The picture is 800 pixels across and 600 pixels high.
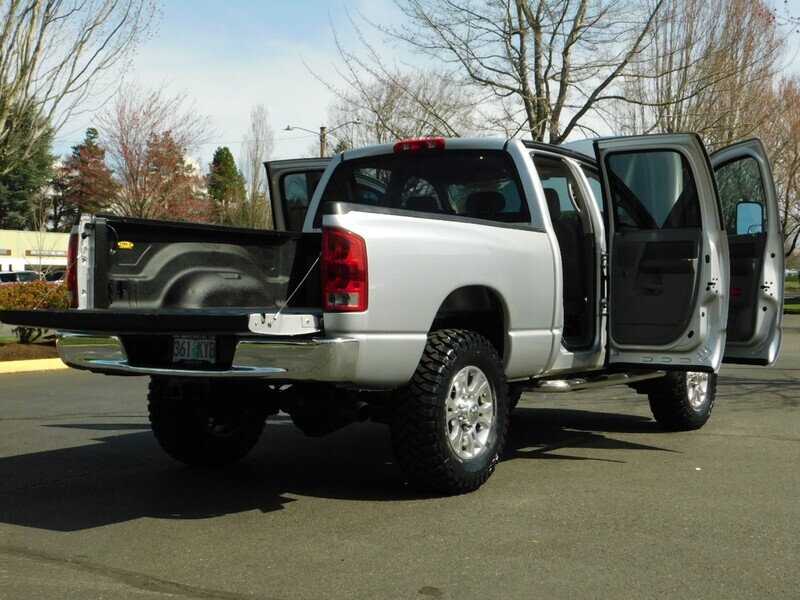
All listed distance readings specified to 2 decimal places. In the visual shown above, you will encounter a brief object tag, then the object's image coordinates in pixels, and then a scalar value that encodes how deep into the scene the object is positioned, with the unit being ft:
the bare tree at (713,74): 64.75
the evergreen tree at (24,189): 190.90
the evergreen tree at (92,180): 108.78
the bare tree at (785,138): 96.37
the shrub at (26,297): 52.95
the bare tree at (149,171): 105.40
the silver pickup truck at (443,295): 16.55
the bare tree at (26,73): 51.39
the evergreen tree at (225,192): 145.72
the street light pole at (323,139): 100.83
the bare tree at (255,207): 134.51
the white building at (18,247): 163.12
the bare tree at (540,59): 61.62
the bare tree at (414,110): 65.46
